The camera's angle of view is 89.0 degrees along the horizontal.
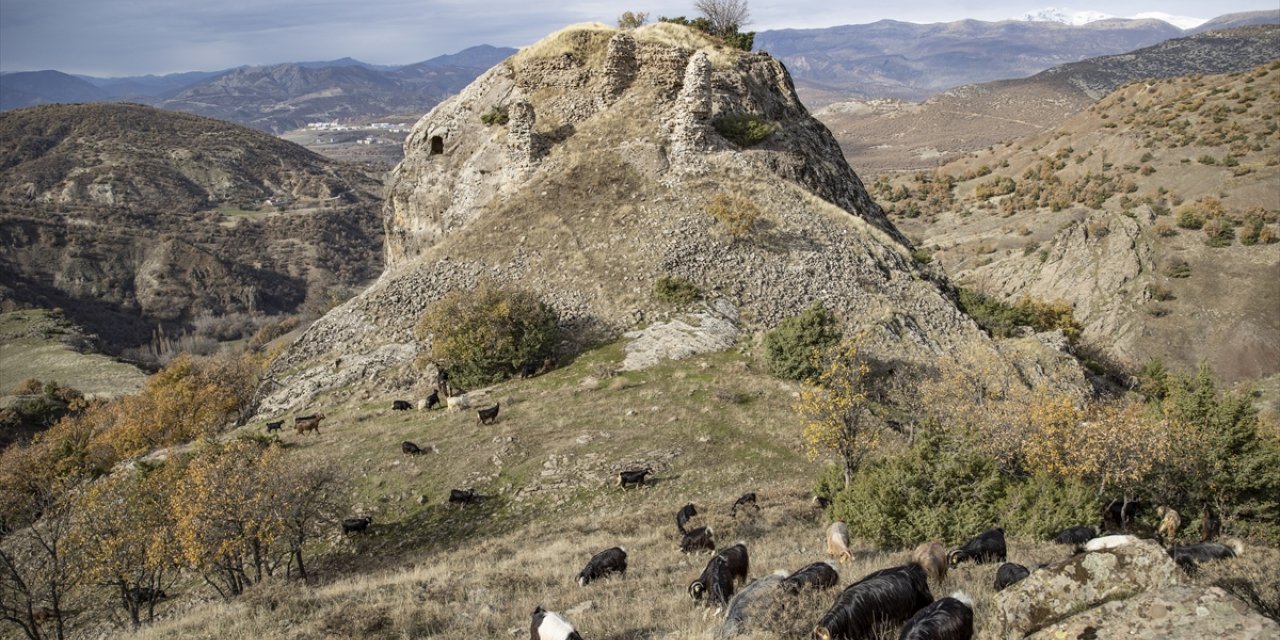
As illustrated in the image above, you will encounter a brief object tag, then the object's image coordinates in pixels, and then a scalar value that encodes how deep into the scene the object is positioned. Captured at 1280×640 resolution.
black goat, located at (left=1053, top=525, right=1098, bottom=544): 16.47
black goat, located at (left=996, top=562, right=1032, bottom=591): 12.15
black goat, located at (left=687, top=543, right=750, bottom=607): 12.80
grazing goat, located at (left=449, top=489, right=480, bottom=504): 25.80
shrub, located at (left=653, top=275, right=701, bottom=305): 39.25
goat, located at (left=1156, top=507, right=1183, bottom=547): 20.39
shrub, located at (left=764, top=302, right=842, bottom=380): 33.49
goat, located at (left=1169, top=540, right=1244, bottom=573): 13.65
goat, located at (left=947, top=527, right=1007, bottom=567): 15.03
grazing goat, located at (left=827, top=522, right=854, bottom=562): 16.52
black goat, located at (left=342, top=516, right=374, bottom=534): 24.75
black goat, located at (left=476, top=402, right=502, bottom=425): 31.56
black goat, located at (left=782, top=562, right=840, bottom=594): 11.18
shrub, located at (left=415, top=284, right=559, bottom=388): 37.16
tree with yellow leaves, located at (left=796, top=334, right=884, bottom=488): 22.81
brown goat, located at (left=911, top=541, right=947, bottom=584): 13.23
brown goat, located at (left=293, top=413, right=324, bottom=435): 33.56
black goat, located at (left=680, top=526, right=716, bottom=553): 18.75
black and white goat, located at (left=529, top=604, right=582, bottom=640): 11.02
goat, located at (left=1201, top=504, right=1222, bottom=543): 20.44
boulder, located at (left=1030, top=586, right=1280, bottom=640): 6.49
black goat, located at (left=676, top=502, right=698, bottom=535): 21.08
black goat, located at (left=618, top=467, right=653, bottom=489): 25.80
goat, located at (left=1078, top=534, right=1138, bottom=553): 8.94
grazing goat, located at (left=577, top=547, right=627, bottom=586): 16.44
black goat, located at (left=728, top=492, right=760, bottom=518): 22.92
